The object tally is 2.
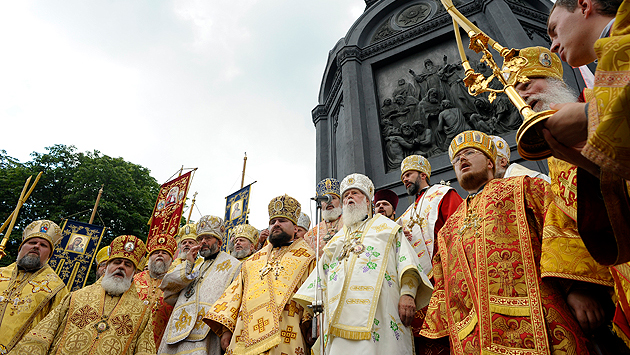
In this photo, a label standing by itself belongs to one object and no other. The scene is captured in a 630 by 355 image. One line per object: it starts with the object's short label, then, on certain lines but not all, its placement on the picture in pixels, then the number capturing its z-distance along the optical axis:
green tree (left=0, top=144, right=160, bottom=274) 21.27
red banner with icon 8.57
